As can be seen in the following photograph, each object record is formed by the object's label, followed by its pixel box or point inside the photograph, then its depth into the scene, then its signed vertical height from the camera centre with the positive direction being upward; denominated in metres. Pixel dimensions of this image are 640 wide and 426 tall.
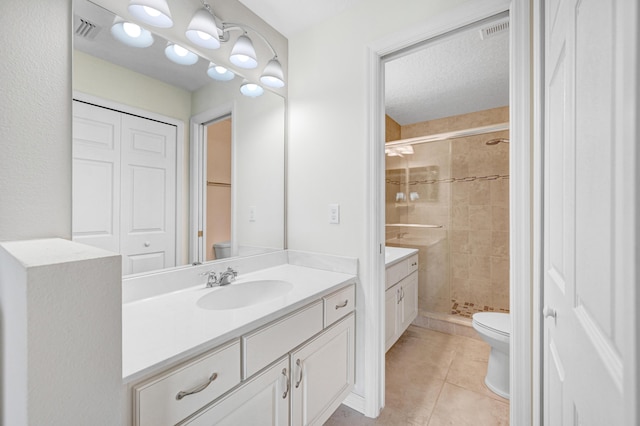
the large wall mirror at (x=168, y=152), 1.08 +0.30
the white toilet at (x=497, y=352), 1.75 -0.90
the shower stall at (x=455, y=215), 2.79 -0.02
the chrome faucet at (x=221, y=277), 1.41 -0.34
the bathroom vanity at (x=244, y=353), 0.76 -0.47
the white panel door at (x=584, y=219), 0.41 -0.01
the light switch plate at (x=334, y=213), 1.71 +0.00
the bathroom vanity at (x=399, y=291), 2.08 -0.63
